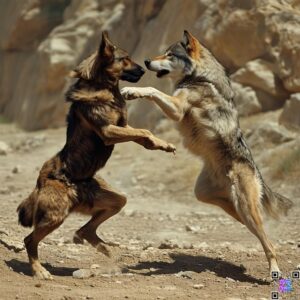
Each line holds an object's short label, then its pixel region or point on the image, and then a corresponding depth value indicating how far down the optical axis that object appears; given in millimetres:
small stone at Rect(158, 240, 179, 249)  16578
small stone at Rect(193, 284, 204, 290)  12241
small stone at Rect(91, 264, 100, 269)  13530
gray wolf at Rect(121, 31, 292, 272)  14562
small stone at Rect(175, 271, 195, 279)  13250
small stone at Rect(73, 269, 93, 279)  12352
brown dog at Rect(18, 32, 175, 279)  12586
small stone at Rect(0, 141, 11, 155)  35219
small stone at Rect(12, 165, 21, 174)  29673
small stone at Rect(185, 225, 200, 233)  20328
